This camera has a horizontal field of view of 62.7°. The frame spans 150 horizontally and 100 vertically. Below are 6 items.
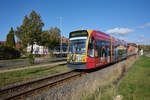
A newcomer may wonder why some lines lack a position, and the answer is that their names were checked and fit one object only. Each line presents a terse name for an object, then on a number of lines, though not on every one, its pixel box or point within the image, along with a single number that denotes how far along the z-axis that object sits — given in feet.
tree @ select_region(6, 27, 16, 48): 168.43
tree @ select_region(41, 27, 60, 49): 89.82
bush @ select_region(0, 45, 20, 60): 83.30
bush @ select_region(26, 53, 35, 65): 53.93
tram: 32.89
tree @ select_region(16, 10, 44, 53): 86.02
